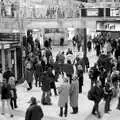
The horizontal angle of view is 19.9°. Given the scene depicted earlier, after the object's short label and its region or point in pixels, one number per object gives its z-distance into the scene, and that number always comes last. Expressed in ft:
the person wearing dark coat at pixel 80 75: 50.59
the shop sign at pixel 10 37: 57.53
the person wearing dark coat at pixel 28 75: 52.06
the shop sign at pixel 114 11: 64.54
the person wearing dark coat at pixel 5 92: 38.91
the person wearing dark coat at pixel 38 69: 55.16
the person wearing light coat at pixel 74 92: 39.69
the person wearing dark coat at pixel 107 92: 40.66
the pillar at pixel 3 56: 53.96
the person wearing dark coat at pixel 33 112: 30.83
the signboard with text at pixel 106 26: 63.45
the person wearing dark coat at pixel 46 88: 43.16
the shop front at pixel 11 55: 54.19
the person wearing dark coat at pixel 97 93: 38.14
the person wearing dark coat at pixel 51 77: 46.12
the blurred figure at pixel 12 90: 42.01
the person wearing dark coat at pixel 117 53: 71.91
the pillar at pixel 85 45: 69.33
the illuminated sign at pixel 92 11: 65.31
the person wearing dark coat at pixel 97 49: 89.12
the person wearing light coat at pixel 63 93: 38.68
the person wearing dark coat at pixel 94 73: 50.47
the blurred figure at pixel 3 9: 60.44
